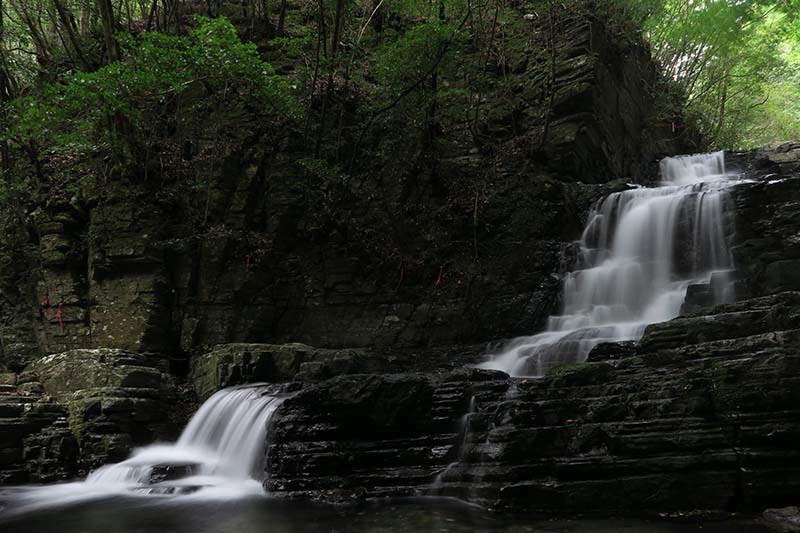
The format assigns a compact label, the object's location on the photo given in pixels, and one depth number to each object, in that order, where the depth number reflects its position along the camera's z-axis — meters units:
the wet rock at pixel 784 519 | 4.41
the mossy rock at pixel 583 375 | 6.43
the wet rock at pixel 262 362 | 10.54
